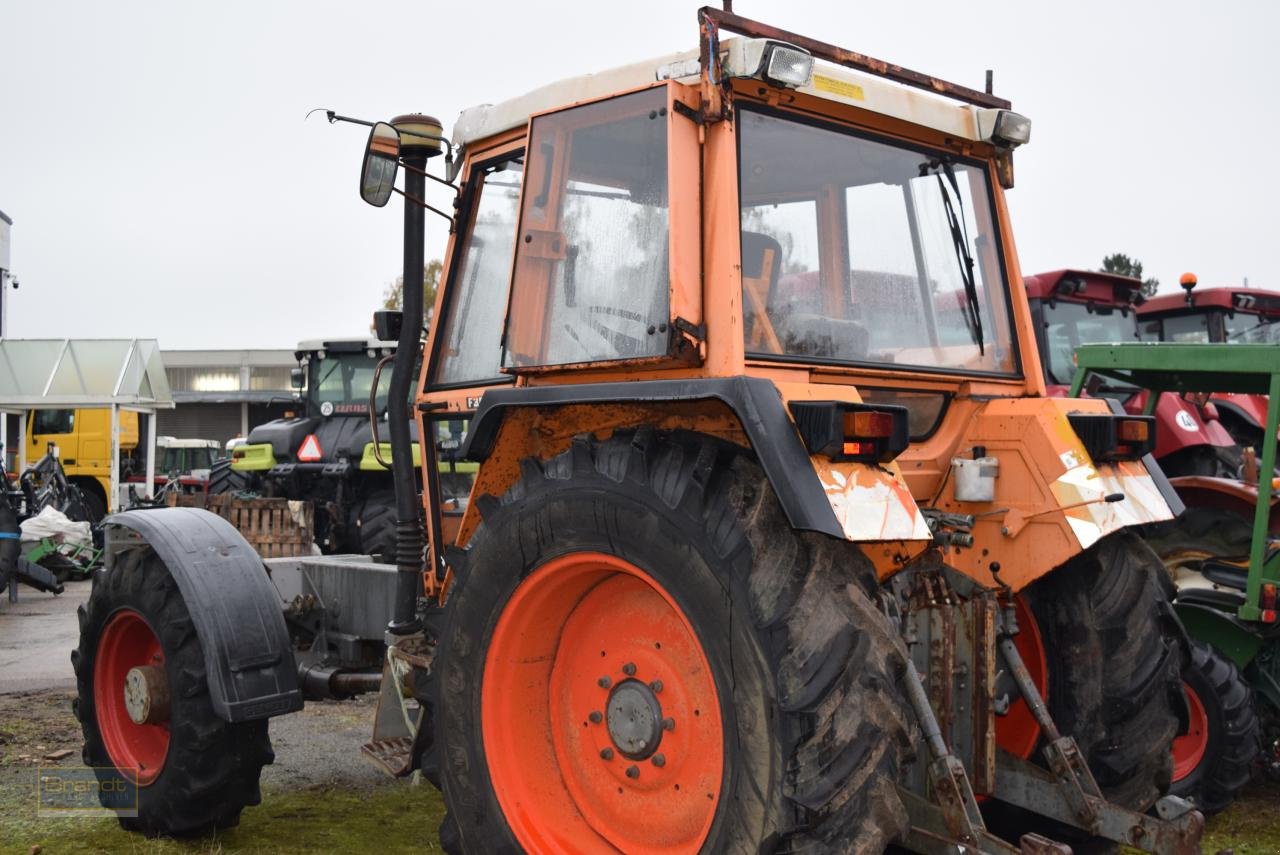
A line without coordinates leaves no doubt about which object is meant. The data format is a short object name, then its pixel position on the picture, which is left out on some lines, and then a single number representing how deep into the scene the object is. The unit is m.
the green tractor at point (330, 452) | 13.27
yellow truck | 21.31
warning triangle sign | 13.88
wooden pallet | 11.54
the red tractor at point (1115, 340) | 9.03
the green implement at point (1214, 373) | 5.41
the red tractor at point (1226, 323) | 10.48
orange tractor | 2.92
